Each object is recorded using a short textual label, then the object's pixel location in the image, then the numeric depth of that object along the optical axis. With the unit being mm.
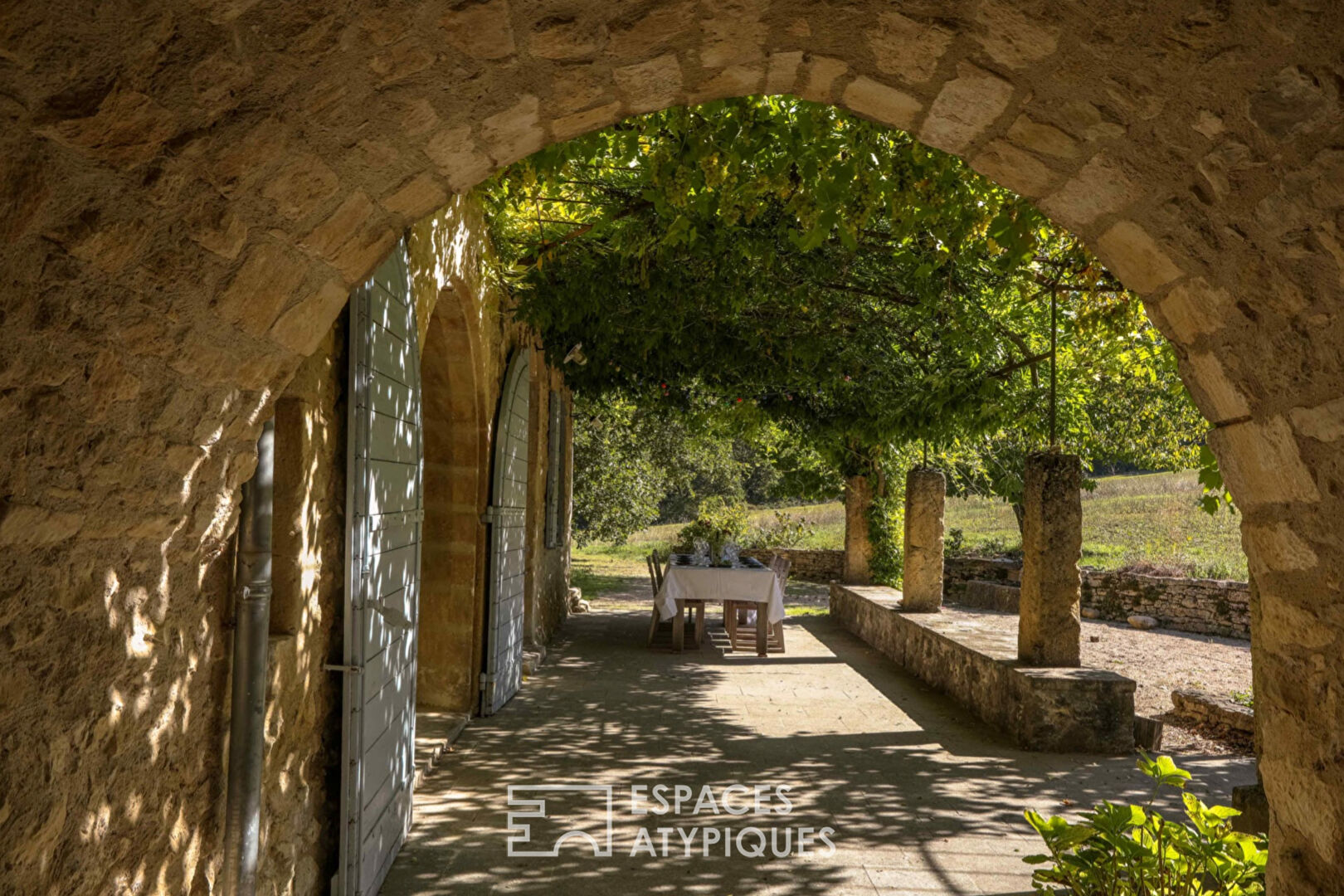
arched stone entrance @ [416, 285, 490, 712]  5930
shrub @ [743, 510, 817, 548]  16625
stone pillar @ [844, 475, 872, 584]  12164
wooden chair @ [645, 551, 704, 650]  9219
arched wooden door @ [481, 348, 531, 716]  6055
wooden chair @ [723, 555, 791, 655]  9188
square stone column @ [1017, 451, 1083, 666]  6004
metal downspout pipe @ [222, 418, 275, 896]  2293
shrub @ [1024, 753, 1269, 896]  2461
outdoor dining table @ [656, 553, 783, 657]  9000
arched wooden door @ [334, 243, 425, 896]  3149
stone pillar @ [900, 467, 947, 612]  9039
